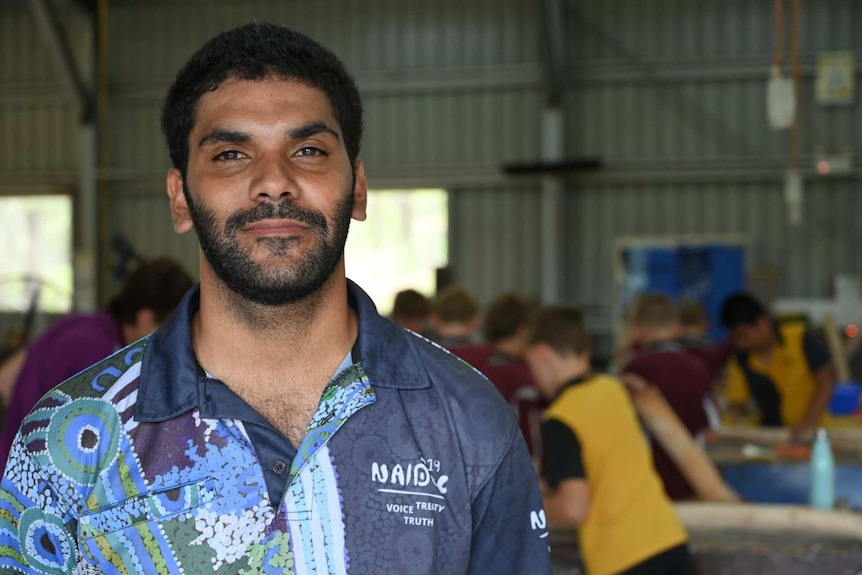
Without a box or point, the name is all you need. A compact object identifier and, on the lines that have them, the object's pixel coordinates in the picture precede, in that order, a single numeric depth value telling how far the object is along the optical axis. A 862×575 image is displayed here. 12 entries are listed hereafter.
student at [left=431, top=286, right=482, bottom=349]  4.81
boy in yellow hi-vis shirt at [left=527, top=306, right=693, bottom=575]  2.81
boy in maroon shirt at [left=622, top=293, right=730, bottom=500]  4.00
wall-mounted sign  10.58
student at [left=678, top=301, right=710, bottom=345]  6.02
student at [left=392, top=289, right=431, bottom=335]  5.09
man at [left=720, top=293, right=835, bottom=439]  4.95
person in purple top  2.79
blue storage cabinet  10.68
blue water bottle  3.35
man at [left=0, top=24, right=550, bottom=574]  1.30
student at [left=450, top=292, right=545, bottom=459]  4.55
